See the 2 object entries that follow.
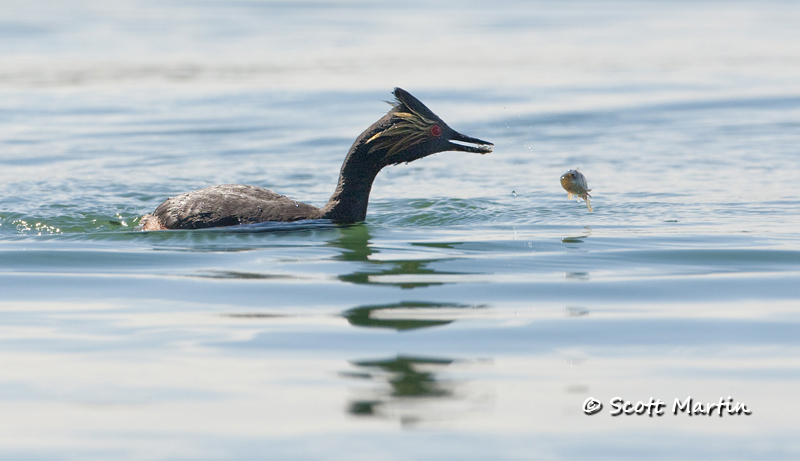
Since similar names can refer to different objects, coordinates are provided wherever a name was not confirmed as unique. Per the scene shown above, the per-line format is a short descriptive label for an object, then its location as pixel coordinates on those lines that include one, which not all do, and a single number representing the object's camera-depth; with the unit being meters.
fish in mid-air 16.84
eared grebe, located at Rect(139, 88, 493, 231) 17.25
